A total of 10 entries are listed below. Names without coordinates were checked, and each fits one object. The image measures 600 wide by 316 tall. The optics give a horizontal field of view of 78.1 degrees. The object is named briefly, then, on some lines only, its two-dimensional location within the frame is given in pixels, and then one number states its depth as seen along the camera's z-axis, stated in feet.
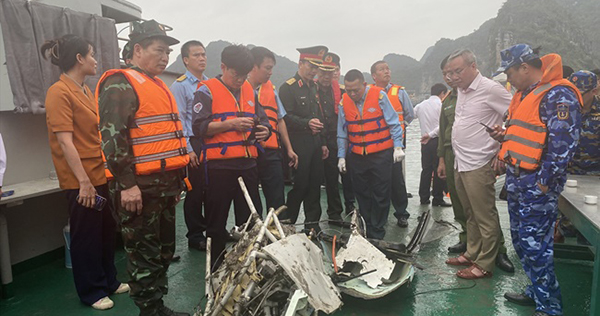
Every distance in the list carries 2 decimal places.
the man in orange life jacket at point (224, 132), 9.46
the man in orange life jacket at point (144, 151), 7.14
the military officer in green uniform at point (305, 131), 12.97
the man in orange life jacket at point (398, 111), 15.89
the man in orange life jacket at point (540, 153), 7.71
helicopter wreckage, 6.30
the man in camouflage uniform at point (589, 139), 12.62
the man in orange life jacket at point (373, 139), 12.75
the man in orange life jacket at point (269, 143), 11.91
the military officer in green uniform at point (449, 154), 12.68
